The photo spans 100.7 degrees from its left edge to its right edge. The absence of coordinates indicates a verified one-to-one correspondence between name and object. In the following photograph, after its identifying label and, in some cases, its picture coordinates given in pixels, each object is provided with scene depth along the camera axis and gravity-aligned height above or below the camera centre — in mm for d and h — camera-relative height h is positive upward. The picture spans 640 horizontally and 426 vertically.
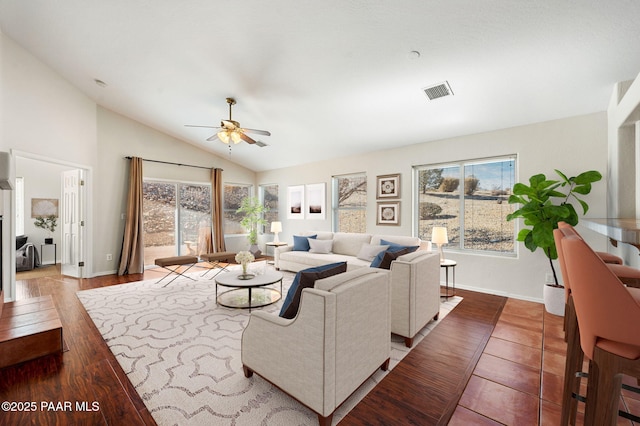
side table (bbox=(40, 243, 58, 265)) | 6314 -946
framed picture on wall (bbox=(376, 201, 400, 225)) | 5219 +2
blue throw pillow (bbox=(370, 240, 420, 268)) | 2760 -503
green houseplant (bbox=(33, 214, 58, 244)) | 6332 -273
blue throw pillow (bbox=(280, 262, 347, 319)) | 1812 -519
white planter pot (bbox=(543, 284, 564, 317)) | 3297 -1090
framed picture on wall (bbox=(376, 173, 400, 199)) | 5203 +543
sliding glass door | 6164 -136
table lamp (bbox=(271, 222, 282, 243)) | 7055 -379
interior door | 5172 -208
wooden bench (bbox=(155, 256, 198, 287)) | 4613 -866
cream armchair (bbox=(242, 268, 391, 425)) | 1537 -842
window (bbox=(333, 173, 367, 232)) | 5914 +237
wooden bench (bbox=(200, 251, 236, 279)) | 5112 -872
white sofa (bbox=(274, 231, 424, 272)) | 4595 -811
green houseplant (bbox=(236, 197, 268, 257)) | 7352 -148
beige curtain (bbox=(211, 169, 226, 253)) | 7004 -8
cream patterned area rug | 1702 -1279
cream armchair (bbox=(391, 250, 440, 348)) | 2555 -808
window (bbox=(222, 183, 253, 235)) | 7554 +191
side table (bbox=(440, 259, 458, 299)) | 3869 -1223
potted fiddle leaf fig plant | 3244 +83
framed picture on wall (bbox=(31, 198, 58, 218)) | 6266 +127
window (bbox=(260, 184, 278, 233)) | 7804 +328
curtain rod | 5965 +1195
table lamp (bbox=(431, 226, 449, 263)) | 4168 -359
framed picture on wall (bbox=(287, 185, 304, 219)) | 6988 +292
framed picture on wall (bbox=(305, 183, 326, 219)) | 6504 +303
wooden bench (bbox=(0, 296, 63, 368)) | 2186 -1041
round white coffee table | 3343 -1199
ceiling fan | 3732 +1156
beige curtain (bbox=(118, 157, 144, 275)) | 5578 -331
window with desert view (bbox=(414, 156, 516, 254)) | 4219 +186
